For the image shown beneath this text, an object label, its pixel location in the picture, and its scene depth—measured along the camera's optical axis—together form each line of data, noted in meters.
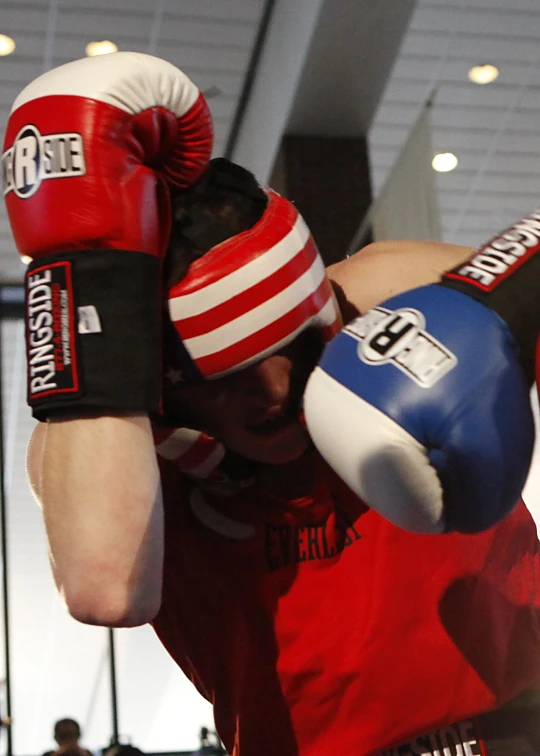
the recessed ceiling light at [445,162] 4.65
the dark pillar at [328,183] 3.98
